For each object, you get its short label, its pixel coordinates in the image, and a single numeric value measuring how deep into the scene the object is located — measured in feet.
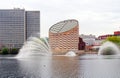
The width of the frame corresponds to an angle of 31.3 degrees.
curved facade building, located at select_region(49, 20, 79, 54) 389.33
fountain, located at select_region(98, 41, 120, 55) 272.53
